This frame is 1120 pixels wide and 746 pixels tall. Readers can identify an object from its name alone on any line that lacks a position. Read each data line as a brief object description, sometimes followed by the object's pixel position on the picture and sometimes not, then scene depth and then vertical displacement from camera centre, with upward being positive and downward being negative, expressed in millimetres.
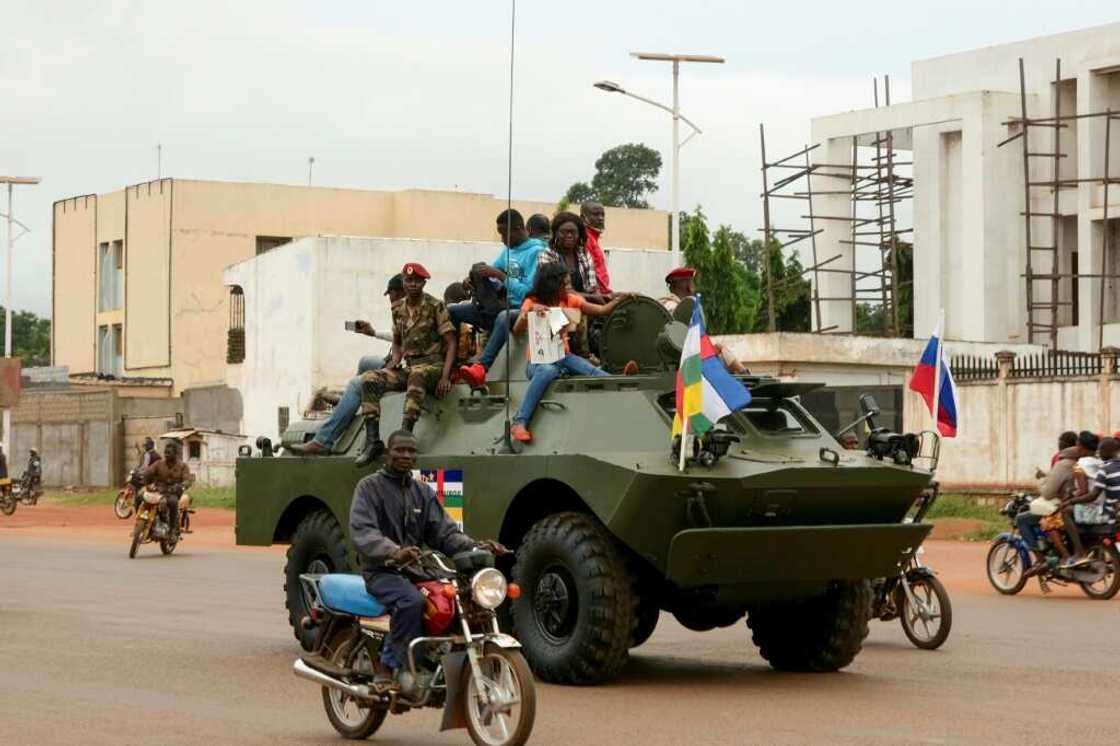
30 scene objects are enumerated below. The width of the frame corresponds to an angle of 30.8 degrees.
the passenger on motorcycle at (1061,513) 20422 -1170
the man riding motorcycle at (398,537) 10047 -763
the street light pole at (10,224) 64000 +5322
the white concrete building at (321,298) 45406 +2065
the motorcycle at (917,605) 15457 -1607
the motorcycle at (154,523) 28344 -1905
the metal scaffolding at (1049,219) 40844 +3620
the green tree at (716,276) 52625 +3052
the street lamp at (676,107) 38562 +5707
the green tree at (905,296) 53969 +2692
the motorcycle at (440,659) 9695 -1332
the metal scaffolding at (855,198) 46562 +4553
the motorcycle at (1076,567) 20438 -1701
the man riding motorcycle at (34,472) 47656 -2003
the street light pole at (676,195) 40469 +4008
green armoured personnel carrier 12438 -752
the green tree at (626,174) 97812 +10513
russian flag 15094 +73
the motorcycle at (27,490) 46012 -2397
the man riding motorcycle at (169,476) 28094 -1219
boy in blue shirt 14641 +822
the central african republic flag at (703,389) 12359 +21
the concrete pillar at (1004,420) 32219 -388
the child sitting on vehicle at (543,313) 13734 +516
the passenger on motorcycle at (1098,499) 20266 -1027
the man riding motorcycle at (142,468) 28781 -1169
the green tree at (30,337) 98312 +2508
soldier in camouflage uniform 14703 +231
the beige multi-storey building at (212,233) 62219 +4867
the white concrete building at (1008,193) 41469 +4285
